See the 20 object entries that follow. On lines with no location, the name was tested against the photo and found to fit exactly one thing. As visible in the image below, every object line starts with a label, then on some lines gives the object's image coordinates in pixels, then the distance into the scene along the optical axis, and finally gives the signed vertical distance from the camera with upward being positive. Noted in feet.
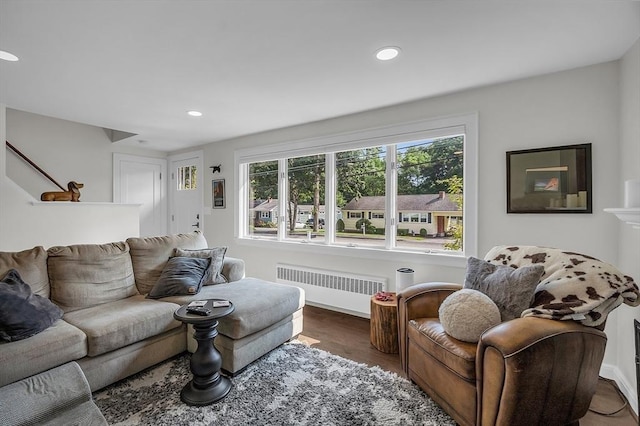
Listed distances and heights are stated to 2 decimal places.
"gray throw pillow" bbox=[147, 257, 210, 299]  8.17 -1.83
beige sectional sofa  5.78 -2.35
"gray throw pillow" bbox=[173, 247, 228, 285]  9.15 -1.48
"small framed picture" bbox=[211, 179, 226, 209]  15.16 +0.95
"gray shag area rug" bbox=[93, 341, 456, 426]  5.55 -3.79
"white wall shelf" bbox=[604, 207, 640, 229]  4.81 -0.04
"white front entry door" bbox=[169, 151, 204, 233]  16.19 +1.13
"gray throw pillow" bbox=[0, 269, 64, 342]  5.50 -1.92
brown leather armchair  4.26 -2.45
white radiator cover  10.55 -2.77
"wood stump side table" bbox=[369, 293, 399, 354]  8.15 -3.14
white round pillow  5.35 -1.88
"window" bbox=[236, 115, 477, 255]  9.27 +0.92
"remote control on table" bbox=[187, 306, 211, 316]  6.24 -2.06
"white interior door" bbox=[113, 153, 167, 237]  15.57 +1.39
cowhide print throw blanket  4.79 -1.32
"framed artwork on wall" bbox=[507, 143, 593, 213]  7.28 +0.82
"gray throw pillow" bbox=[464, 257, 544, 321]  5.49 -1.42
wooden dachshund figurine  11.09 +0.67
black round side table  6.01 -3.15
